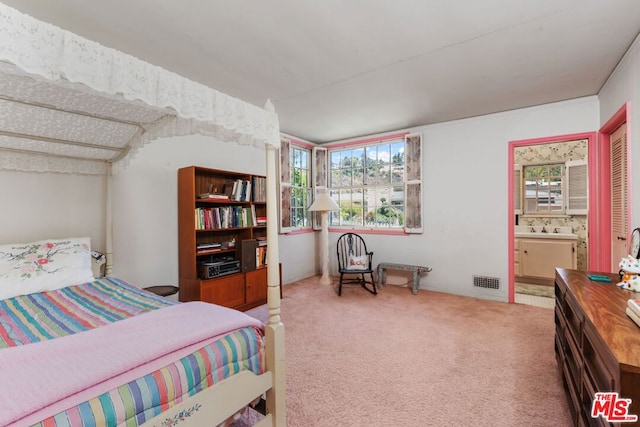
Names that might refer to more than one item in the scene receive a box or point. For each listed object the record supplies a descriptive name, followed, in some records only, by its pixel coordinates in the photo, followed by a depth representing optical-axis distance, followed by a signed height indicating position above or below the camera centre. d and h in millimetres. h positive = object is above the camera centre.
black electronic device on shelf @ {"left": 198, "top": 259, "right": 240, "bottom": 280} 3031 -612
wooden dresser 890 -521
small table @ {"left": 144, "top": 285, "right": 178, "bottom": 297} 2656 -730
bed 946 -542
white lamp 4480 -183
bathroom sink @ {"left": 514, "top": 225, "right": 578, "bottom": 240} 4326 -380
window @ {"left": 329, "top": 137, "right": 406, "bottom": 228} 4566 +438
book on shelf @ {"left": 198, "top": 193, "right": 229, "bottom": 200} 3098 +171
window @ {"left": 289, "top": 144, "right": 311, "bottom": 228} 4803 +446
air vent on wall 3711 -949
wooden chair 4008 -725
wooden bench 3990 -844
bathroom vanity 4249 -650
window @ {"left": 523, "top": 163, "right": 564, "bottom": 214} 4672 +335
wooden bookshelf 3033 -288
